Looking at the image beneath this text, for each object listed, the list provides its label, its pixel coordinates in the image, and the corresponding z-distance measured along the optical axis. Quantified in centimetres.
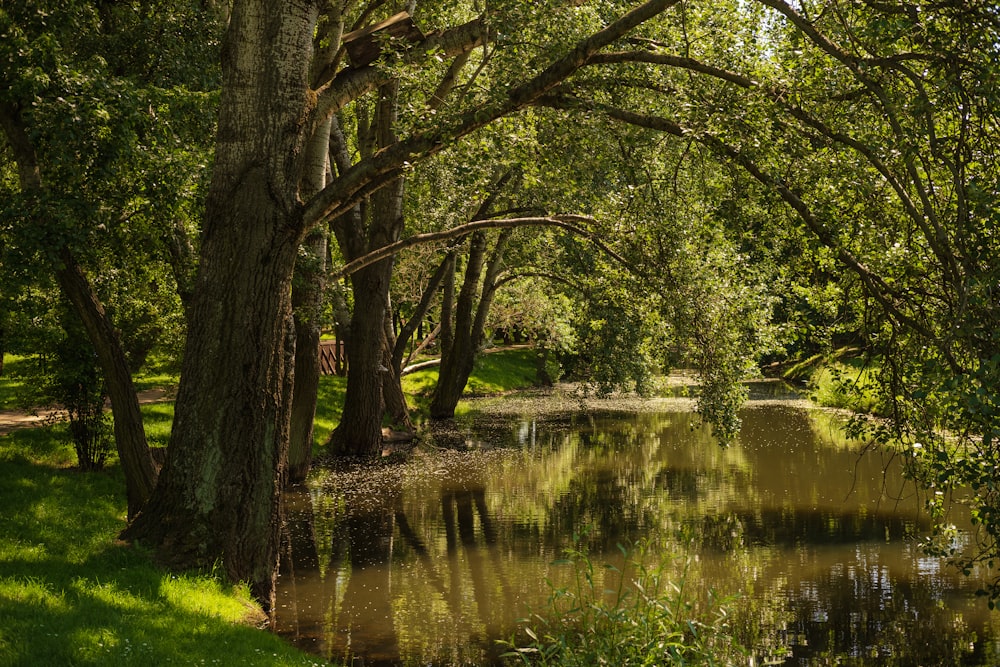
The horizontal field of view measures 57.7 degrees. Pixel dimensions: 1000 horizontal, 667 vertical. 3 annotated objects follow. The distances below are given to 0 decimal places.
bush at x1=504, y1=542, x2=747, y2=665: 756
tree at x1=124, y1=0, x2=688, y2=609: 960
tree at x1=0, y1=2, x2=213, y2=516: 1041
